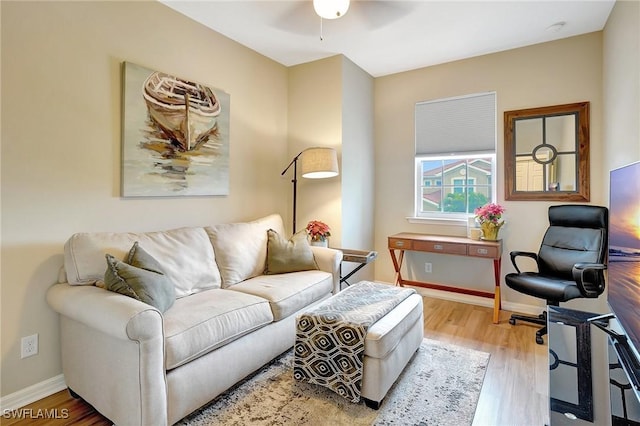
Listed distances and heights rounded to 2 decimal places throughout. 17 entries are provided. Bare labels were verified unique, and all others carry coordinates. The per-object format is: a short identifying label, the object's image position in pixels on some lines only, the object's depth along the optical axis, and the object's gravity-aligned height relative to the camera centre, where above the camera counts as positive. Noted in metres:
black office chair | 2.57 -0.41
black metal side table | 3.14 -0.43
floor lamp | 3.26 +0.48
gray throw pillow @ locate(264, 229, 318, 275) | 2.88 -0.39
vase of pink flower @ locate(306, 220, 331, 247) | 3.31 -0.23
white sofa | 1.54 -0.61
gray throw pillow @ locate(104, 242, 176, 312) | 1.76 -0.39
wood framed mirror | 3.11 +0.58
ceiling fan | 2.42 +1.62
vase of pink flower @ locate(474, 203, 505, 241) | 3.33 -0.08
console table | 3.21 -0.38
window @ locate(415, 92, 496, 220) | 3.62 +0.64
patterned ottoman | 1.83 -0.77
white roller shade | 3.60 +0.98
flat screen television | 1.36 -0.19
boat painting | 2.39 +0.59
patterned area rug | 1.77 -1.09
